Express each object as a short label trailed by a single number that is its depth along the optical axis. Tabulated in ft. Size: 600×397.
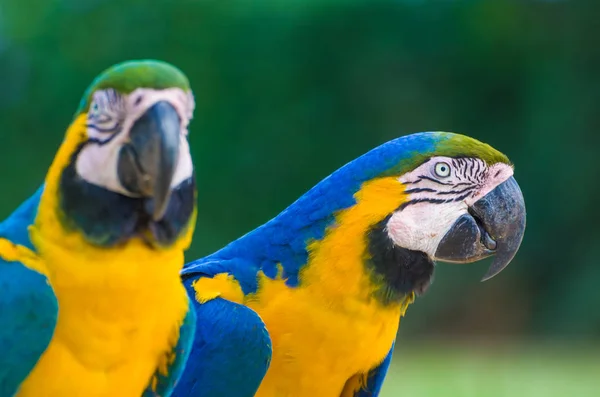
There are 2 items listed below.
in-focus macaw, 18.40
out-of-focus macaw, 13.69
